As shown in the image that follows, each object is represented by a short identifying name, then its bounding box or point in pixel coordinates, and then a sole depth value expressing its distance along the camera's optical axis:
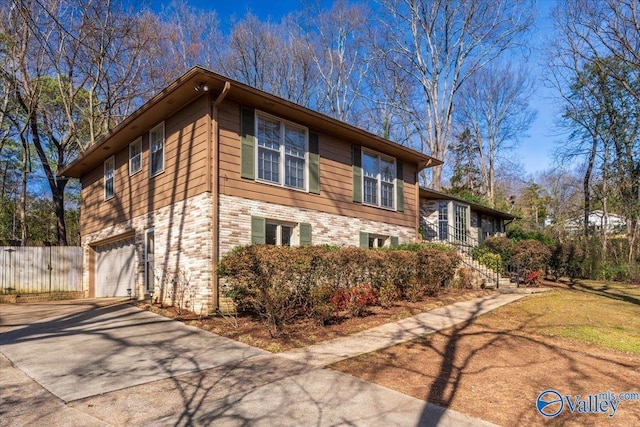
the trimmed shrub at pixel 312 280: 7.36
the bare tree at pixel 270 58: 24.61
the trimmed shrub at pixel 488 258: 14.41
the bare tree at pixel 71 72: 15.42
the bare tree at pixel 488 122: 31.86
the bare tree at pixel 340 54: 24.97
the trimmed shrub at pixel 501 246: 15.41
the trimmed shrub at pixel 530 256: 14.27
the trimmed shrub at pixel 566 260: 16.17
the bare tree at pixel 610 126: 18.53
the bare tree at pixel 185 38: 20.78
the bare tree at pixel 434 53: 22.14
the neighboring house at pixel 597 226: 21.19
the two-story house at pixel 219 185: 9.34
